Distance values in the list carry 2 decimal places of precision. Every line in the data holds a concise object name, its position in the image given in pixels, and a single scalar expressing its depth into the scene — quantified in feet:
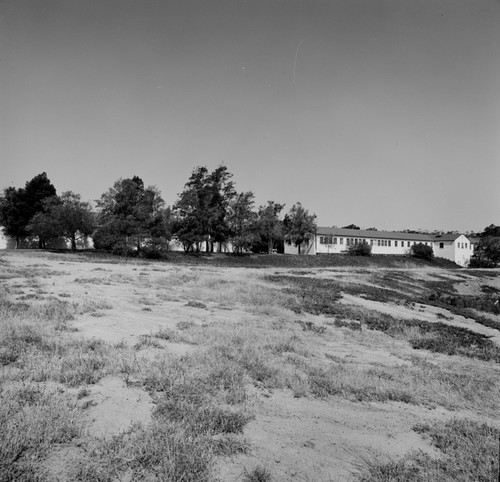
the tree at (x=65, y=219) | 143.74
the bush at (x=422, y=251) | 242.78
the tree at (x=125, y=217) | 141.08
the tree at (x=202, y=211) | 170.50
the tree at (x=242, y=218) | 199.21
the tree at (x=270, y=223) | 225.62
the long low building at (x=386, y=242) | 263.29
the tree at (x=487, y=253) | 261.93
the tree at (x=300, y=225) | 248.11
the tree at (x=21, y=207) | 177.88
